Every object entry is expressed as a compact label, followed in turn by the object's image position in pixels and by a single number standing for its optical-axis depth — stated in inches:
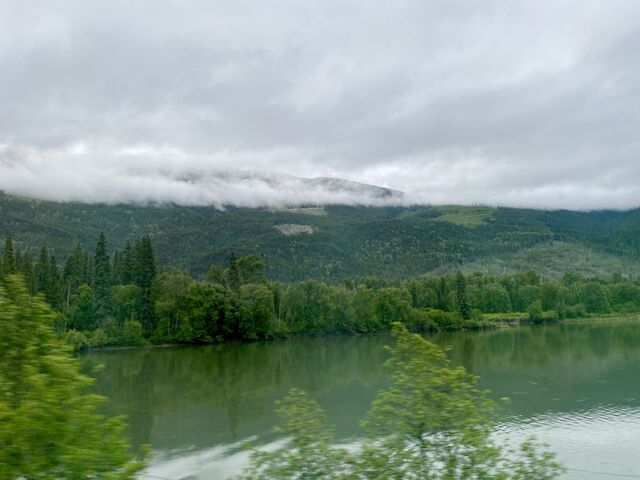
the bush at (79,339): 3026.6
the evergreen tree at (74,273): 3870.6
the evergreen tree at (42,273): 3373.5
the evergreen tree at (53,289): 3277.6
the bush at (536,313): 4987.7
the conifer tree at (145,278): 3661.4
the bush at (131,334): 3366.1
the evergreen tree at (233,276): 3946.9
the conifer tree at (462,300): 4611.2
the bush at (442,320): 4338.1
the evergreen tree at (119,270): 3948.8
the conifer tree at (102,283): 3543.3
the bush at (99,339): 3221.0
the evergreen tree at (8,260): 2838.6
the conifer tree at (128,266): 3857.8
